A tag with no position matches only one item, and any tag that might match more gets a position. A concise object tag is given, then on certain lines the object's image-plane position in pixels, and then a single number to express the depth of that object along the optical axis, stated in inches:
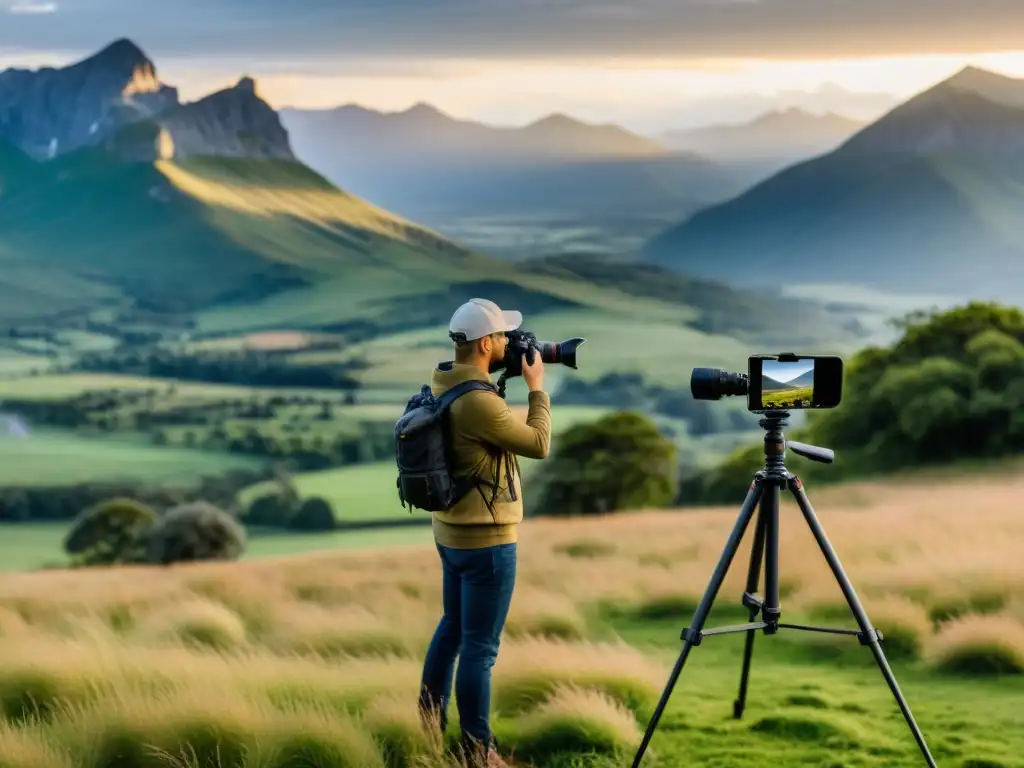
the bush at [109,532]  1507.1
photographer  197.9
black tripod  218.8
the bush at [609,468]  1531.7
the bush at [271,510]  2539.4
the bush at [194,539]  1151.0
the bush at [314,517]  2389.0
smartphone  210.4
